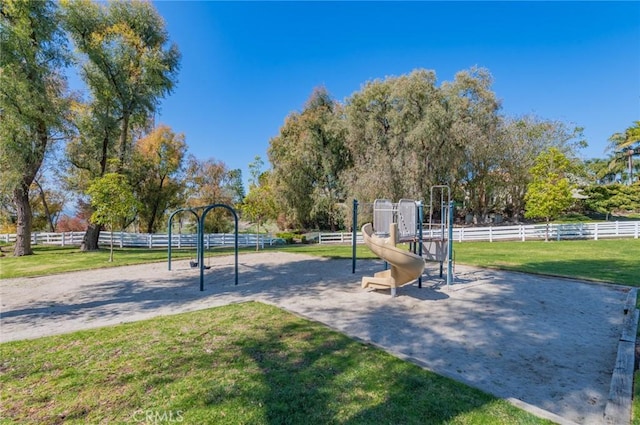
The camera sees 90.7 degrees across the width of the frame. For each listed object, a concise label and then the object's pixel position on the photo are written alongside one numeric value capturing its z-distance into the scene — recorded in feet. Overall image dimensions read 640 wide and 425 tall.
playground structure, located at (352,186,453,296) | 21.70
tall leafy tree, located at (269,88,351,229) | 90.22
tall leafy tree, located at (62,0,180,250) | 51.80
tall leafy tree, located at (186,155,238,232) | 89.15
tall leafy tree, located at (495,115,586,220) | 81.61
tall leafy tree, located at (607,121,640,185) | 105.82
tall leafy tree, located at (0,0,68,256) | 40.92
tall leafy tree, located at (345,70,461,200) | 72.23
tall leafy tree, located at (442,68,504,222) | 73.10
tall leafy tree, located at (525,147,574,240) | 58.80
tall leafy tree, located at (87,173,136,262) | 41.50
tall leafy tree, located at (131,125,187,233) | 77.97
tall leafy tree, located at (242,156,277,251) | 55.98
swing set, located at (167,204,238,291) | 26.10
